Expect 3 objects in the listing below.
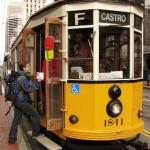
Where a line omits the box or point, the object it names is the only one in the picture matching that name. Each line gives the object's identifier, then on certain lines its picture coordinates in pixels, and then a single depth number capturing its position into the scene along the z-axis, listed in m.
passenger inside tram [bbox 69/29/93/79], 3.76
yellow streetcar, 3.71
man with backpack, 4.32
